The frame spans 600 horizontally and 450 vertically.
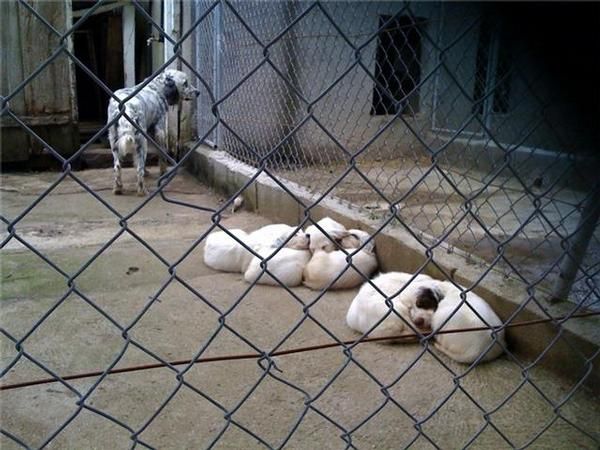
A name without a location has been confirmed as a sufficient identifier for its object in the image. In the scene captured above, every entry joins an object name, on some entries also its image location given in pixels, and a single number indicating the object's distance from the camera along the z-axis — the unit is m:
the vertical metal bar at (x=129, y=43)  8.03
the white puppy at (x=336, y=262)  2.98
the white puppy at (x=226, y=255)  3.33
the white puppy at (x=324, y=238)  3.11
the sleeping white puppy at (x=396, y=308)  2.38
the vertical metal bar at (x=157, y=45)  7.45
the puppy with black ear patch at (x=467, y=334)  2.20
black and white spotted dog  5.60
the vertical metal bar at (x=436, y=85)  5.86
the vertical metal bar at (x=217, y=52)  5.72
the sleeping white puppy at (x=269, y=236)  3.26
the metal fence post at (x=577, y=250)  1.96
